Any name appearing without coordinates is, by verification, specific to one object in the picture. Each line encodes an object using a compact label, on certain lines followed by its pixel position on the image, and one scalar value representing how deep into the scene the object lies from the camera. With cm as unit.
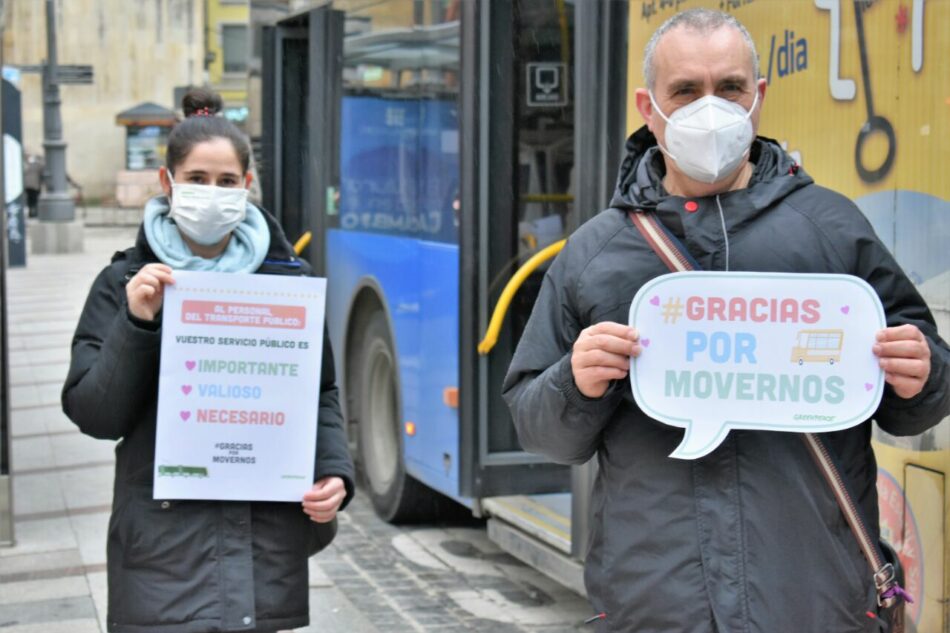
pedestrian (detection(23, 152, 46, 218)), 3528
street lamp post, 2739
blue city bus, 643
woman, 329
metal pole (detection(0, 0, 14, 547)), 714
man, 236
